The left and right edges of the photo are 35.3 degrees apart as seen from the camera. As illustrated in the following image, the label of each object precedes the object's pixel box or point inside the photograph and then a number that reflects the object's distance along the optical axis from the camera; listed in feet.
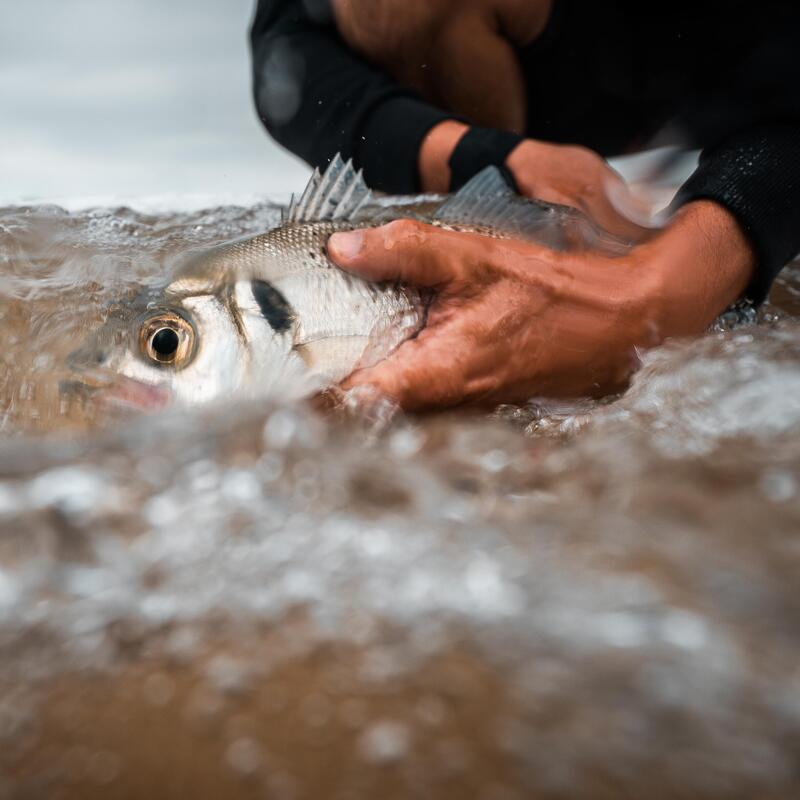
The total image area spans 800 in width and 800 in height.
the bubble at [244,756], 0.95
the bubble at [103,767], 0.96
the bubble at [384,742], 0.95
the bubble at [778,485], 1.28
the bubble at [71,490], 1.33
